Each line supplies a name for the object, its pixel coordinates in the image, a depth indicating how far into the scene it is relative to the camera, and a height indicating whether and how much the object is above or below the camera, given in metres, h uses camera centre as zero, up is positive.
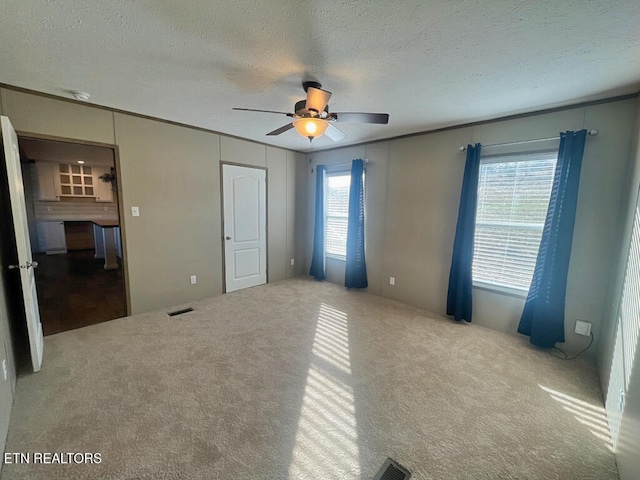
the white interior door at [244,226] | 4.13 -0.36
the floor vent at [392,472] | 1.40 -1.41
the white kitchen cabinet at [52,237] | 6.68 -0.97
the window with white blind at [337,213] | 4.57 -0.12
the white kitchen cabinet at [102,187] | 7.44 +0.36
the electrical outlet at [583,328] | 2.56 -1.11
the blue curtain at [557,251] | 2.50 -0.37
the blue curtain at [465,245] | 3.09 -0.43
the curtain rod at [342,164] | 4.17 +0.72
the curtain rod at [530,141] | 2.43 +0.74
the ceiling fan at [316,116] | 2.11 +0.74
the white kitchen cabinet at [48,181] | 6.57 +0.43
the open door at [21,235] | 1.98 -0.29
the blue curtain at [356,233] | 4.19 -0.43
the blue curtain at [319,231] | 4.74 -0.45
